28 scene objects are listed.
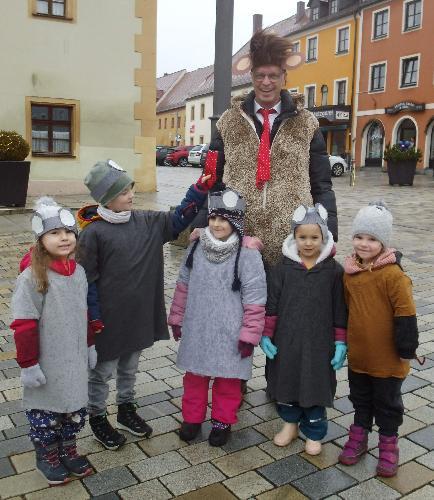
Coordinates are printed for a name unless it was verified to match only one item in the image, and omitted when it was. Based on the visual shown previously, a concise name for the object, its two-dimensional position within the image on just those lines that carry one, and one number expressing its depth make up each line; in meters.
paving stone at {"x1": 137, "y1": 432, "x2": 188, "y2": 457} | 3.05
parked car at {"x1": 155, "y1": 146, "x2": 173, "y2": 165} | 35.97
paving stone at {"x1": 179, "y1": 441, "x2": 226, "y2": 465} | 2.97
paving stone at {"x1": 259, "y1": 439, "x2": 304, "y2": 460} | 3.03
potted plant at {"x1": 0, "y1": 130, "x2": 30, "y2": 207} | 11.28
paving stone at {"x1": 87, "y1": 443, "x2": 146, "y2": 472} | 2.89
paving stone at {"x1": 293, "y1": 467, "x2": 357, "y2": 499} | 2.69
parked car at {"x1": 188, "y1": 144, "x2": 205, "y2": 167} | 32.59
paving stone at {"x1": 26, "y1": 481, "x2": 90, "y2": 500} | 2.62
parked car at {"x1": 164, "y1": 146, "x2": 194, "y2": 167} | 35.00
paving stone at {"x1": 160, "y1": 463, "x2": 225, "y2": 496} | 2.71
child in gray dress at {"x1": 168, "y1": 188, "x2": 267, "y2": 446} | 3.03
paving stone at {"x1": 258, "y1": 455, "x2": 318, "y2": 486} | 2.80
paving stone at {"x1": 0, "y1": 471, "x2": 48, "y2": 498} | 2.66
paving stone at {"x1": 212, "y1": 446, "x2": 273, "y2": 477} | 2.88
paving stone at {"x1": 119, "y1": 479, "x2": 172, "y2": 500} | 2.62
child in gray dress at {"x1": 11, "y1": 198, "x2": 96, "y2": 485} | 2.56
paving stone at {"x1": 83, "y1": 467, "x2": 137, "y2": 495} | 2.69
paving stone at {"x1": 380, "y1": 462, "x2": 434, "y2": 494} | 2.74
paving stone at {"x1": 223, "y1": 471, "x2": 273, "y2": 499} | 2.68
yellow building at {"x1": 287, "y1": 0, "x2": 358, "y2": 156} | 33.59
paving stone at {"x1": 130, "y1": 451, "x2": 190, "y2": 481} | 2.81
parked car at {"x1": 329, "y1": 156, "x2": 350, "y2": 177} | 25.30
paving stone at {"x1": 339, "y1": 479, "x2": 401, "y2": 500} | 2.66
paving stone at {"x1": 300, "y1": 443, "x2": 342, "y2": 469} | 2.95
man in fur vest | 3.23
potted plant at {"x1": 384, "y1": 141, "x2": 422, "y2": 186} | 20.30
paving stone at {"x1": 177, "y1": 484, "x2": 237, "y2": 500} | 2.63
